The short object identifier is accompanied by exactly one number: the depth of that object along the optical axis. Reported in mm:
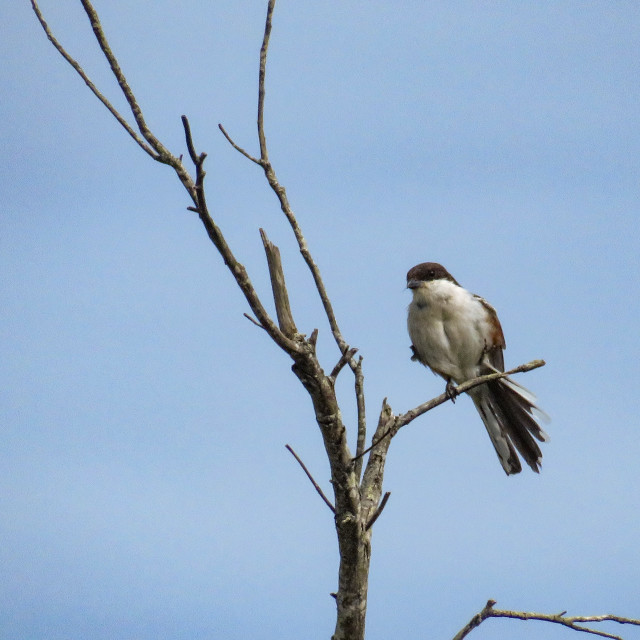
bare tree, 7586
